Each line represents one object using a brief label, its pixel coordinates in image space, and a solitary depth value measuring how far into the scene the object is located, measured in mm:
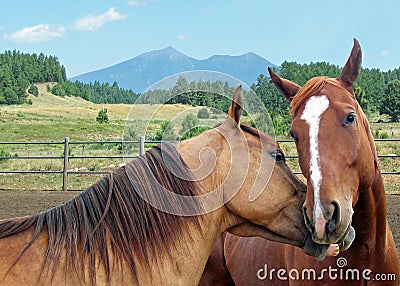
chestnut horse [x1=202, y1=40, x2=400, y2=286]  2225
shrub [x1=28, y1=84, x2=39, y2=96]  78500
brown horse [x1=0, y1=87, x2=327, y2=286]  2008
